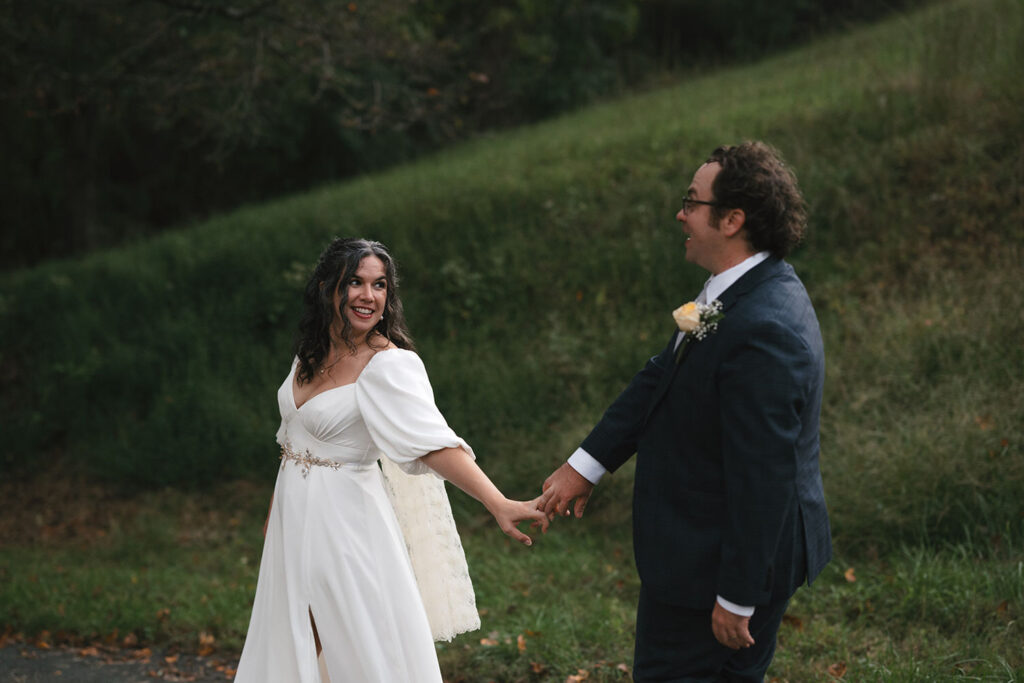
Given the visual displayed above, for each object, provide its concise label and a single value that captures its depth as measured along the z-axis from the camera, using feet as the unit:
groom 9.39
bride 11.80
